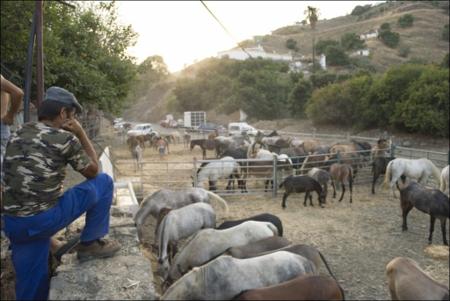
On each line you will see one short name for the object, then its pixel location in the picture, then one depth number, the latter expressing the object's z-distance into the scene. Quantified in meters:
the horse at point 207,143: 21.45
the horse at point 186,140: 26.48
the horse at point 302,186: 10.90
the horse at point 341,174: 12.07
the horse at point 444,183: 10.77
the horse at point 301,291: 3.61
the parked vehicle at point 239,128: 27.39
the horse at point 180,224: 6.27
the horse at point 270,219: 7.00
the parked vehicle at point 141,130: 27.55
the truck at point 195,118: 45.12
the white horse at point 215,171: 12.18
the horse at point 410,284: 4.28
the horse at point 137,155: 17.17
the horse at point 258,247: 5.10
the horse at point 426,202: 8.12
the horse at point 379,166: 13.19
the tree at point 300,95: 38.72
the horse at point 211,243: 5.38
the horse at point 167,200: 7.90
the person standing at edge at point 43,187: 2.99
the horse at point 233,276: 3.87
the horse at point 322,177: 11.52
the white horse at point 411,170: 12.02
